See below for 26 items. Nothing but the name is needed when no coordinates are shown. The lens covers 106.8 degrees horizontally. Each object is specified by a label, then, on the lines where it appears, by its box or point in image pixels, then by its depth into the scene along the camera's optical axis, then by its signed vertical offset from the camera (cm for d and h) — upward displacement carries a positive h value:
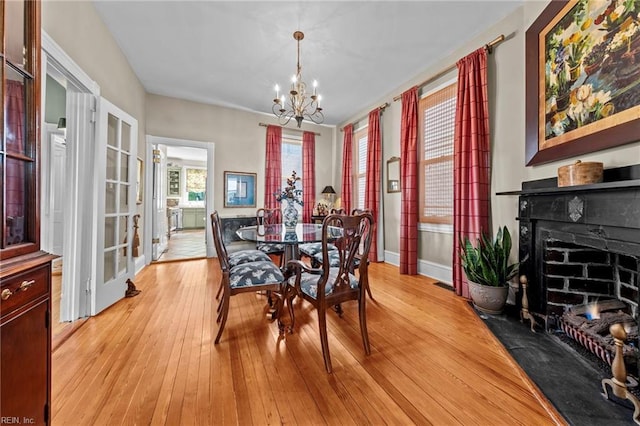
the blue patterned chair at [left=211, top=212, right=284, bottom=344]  177 -50
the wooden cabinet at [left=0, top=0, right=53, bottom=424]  80 -10
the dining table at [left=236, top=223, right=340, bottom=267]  196 -21
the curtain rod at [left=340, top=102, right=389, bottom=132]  403 +185
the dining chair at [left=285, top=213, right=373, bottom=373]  148 -47
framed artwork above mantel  135 +94
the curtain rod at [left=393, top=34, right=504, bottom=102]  244 +182
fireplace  121 -27
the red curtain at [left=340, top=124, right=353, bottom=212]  501 +99
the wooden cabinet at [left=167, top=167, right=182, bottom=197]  874 +114
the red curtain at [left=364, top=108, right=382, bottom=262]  418 +81
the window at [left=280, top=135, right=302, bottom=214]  525 +127
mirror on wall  390 +67
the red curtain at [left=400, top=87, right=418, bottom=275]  342 +34
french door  224 +10
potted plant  215 -55
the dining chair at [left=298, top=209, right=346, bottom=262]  275 -43
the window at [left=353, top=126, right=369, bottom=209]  475 +102
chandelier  255 +125
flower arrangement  250 +20
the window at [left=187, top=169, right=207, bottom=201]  913 +111
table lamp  535 +47
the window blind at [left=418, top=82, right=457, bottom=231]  309 +83
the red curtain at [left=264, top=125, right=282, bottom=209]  493 +96
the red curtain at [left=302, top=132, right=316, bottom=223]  528 +90
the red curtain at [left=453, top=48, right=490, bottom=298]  256 +66
